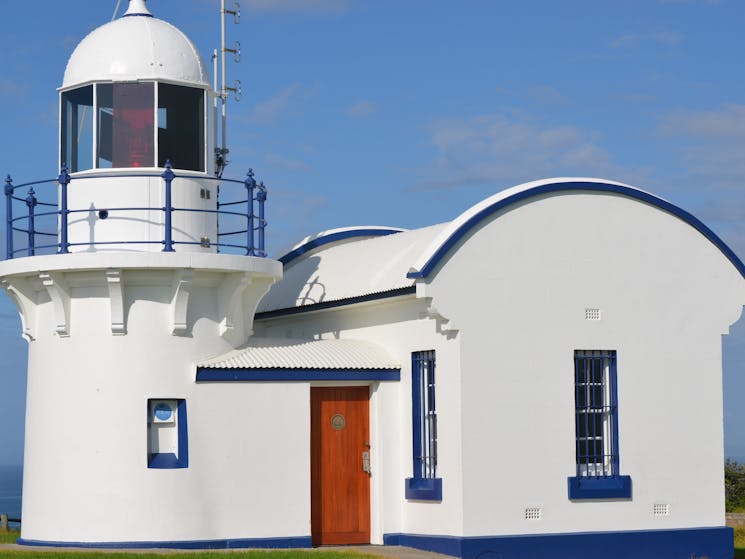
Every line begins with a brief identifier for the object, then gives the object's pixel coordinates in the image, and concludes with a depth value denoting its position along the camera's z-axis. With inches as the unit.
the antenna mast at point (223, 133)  908.0
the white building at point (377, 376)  819.4
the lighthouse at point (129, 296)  821.2
